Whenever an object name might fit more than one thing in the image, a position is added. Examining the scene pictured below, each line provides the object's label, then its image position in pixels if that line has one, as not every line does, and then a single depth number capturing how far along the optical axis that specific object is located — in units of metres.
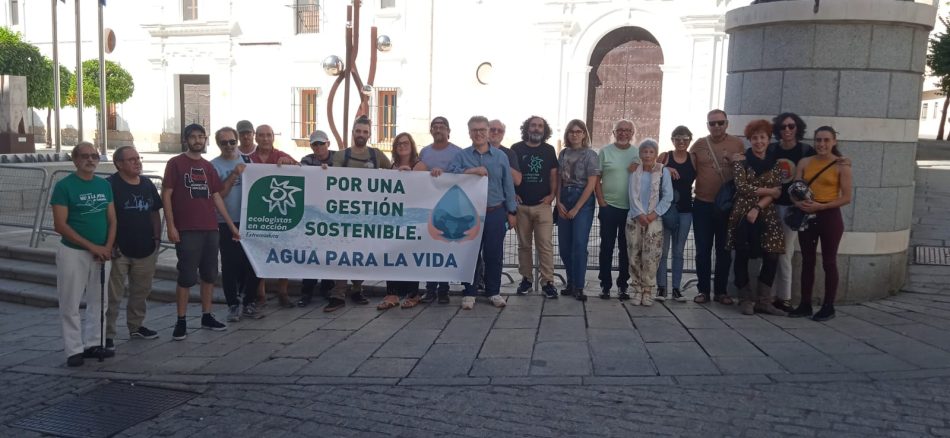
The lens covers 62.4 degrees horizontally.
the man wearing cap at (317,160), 7.52
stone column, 7.42
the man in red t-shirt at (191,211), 6.59
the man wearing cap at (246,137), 7.53
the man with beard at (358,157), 7.52
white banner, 7.52
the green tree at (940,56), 29.94
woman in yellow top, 6.95
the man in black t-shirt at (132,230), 6.31
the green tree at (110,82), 30.64
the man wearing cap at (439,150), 7.71
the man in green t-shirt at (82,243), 5.94
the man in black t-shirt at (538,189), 7.79
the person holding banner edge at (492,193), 7.57
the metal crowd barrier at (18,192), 11.52
